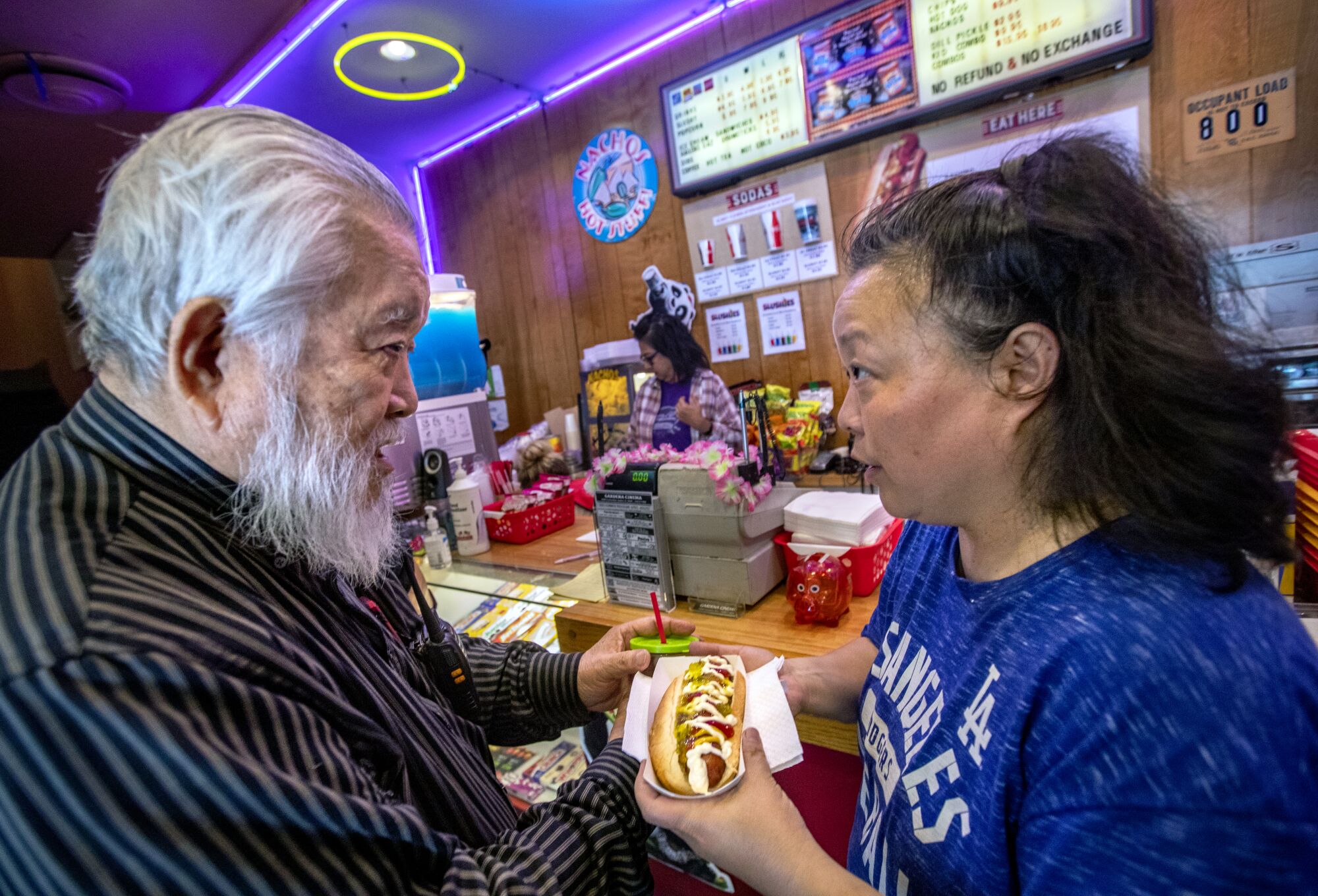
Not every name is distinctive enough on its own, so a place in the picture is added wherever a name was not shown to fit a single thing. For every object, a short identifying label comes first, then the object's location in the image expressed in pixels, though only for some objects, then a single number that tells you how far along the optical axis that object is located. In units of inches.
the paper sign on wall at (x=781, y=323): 149.8
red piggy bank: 58.8
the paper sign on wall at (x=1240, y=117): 96.6
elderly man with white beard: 22.2
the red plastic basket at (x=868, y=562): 63.0
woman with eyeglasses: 146.6
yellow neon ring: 115.2
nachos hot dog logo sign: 166.7
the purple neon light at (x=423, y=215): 223.0
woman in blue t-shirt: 21.4
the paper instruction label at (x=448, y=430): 118.3
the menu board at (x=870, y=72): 103.8
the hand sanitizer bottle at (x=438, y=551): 95.7
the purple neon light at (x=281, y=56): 126.0
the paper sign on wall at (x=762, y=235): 141.0
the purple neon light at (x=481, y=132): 185.5
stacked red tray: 41.3
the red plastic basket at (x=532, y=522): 100.6
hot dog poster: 107.3
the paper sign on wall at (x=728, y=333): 159.6
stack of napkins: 62.8
